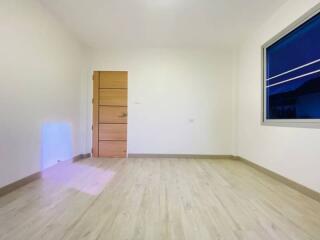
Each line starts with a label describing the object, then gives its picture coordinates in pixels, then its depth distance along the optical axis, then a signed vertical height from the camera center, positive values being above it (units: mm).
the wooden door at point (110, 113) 5770 +222
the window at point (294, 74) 3021 +749
